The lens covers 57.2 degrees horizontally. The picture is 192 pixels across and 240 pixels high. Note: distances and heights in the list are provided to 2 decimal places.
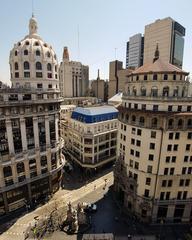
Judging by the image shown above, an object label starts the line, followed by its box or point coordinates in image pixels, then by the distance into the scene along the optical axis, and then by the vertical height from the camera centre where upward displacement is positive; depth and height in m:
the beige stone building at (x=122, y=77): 194.62 +19.49
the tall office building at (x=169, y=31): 190.25 +69.36
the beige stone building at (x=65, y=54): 198.25 +44.87
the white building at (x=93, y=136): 75.69 -18.47
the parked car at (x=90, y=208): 58.88 -37.85
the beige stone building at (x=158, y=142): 48.81 -13.72
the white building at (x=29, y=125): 52.31 -9.61
